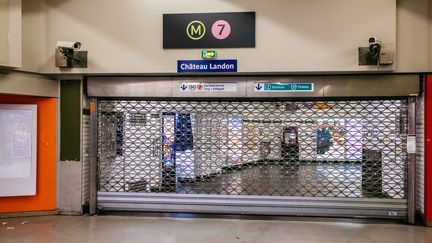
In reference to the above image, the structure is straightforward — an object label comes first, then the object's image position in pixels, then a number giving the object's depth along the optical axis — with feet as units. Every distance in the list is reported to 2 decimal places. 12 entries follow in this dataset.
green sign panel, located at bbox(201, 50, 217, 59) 16.87
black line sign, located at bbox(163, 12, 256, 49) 16.78
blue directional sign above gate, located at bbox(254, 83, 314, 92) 17.40
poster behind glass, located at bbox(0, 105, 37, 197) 17.99
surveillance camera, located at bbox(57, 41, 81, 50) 16.87
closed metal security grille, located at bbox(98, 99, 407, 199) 17.87
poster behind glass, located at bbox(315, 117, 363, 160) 18.12
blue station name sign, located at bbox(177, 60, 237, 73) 16.92
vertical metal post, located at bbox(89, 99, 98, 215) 18.89
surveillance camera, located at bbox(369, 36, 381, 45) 15.58
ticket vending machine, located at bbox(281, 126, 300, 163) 18.40
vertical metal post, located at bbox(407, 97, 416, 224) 17.04
